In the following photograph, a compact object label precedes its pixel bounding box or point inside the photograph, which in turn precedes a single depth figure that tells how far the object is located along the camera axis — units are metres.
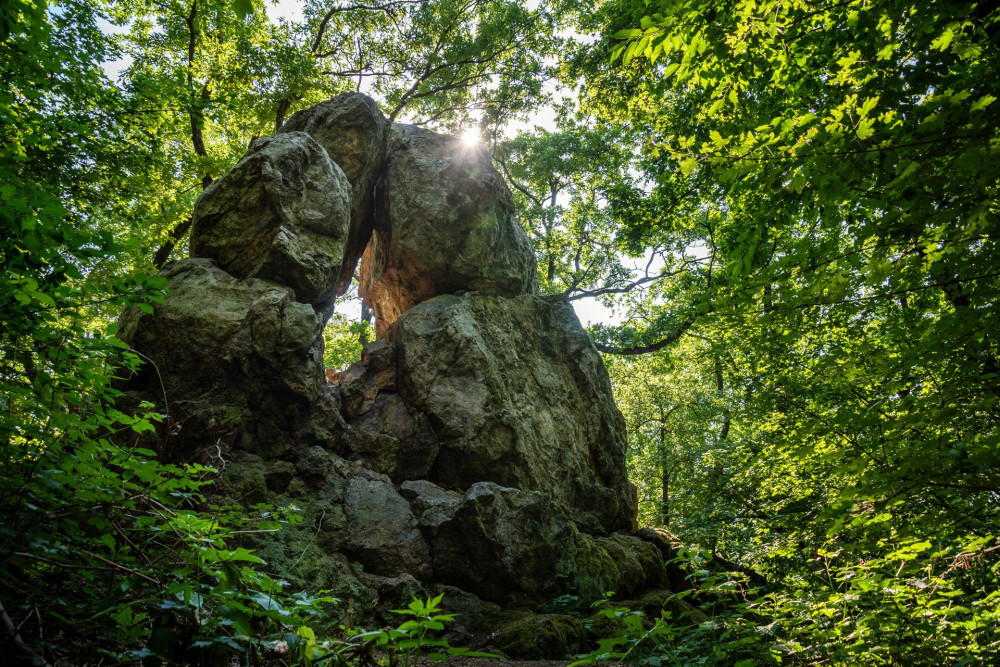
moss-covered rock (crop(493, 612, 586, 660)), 6.36
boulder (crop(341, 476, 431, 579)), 7.58
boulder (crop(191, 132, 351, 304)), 9.17
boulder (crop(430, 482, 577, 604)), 7.88
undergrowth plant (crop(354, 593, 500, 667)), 1.89
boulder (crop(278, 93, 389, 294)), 11.82
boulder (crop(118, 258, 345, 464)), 7.65
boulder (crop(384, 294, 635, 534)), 10.05
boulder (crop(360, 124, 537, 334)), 12.16
